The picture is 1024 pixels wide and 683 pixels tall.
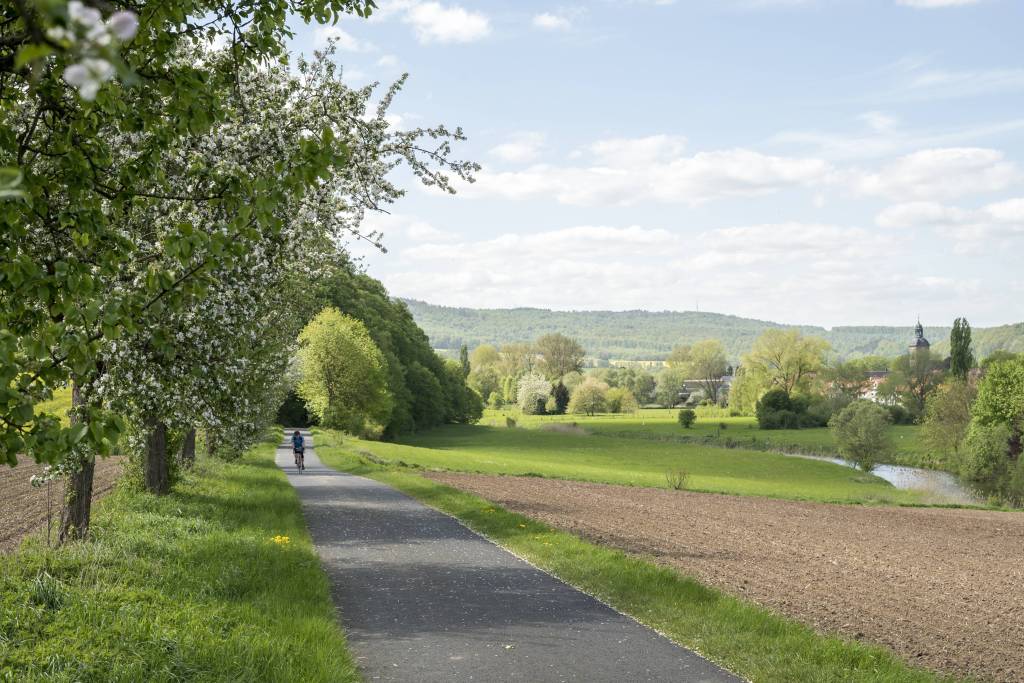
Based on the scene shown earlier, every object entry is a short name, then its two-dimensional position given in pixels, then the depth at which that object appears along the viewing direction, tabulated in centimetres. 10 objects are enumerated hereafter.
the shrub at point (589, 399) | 16375
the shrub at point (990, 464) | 6172
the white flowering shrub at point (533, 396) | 15975
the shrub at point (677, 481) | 5200
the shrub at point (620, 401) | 16700
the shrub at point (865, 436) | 7625
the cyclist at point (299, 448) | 4310
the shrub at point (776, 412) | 12044
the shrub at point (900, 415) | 12194
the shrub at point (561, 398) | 16250
